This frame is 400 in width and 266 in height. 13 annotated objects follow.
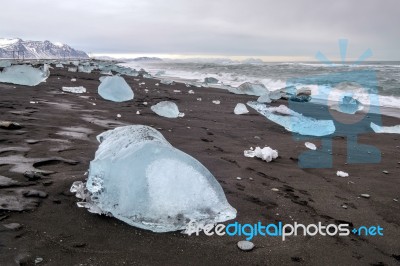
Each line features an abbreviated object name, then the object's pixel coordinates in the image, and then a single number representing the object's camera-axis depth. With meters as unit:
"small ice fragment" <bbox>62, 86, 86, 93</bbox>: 7.58
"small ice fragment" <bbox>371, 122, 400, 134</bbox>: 5.69
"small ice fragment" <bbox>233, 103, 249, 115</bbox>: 6.62
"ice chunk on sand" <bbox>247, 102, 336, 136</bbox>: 5.01
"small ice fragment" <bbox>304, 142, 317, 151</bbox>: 4.22
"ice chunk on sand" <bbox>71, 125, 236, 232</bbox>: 1.98
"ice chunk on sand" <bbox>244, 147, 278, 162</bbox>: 3.47
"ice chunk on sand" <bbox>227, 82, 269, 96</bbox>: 11.22
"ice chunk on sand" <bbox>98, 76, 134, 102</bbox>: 6.74
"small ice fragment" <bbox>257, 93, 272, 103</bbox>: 8.95
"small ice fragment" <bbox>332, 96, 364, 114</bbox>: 8.18
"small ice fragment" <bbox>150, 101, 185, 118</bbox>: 5.55
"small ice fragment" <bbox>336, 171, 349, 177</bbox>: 3.25
